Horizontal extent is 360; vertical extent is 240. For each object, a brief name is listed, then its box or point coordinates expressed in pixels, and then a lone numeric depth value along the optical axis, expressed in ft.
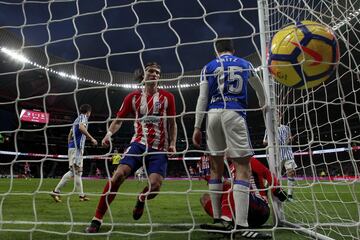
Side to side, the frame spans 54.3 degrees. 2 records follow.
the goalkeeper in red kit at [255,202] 9.44
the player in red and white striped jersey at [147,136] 10.44
